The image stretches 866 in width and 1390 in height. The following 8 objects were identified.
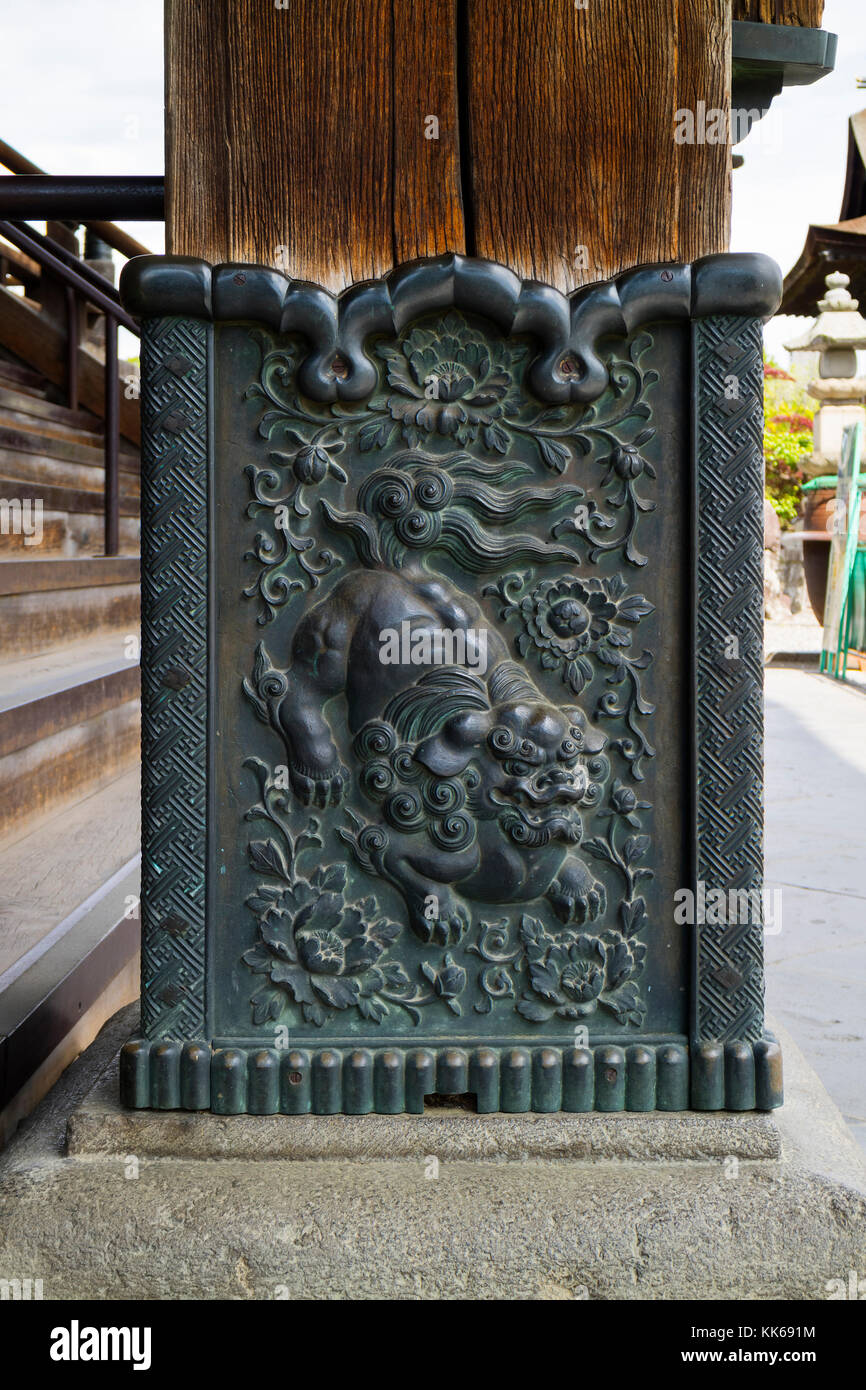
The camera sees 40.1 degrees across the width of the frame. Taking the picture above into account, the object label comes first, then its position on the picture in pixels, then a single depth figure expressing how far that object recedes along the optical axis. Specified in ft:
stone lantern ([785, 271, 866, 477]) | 38.19
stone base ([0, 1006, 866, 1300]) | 3.72
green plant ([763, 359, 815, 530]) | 64.80
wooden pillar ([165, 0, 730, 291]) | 3.99
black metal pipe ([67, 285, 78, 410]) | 13.32
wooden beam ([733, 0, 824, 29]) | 4.59
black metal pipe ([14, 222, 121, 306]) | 12.02
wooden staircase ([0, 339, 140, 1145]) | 5.83
